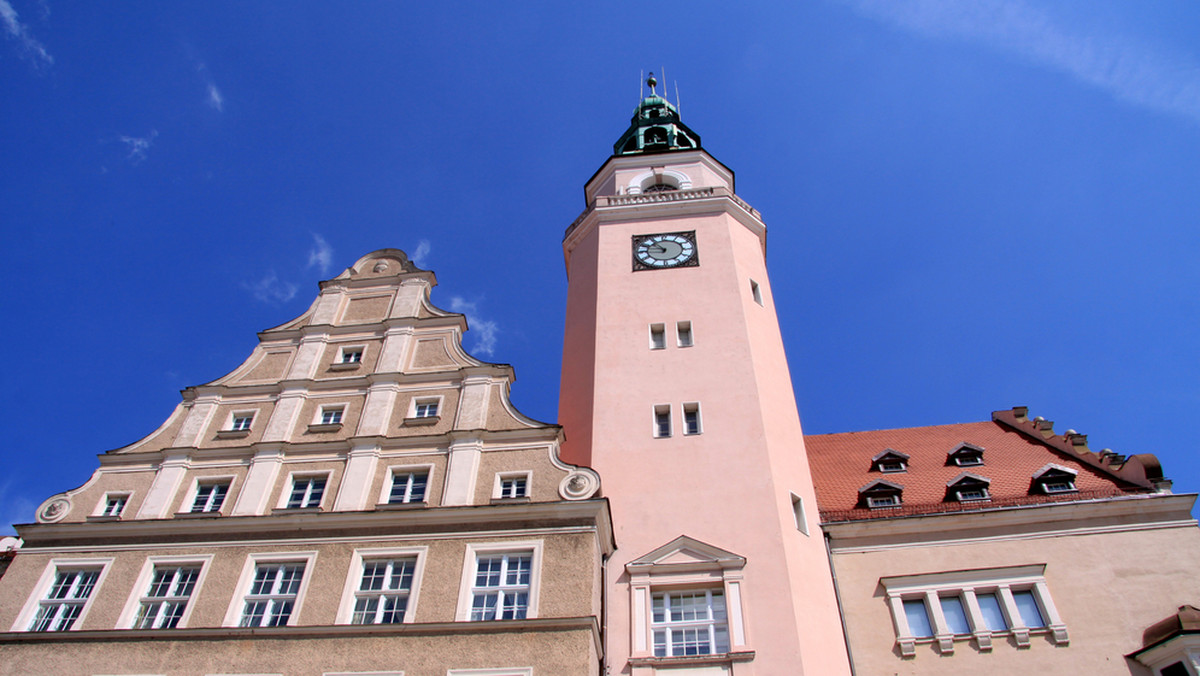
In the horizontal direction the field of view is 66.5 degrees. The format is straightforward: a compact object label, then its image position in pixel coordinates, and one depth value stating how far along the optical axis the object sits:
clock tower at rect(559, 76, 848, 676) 17.78
